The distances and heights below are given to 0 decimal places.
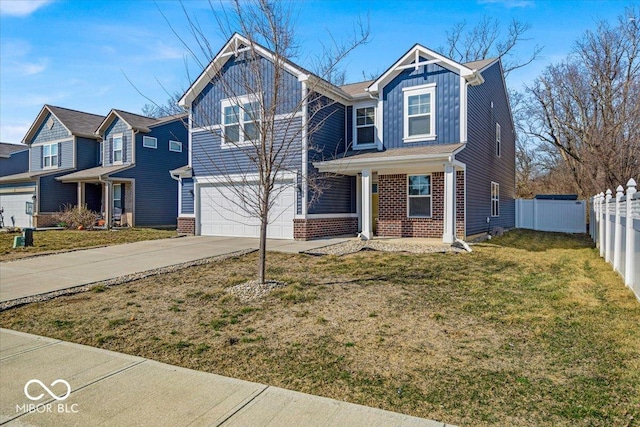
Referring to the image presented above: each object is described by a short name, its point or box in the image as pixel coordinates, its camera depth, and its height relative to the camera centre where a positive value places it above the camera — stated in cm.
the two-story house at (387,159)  1336 +176
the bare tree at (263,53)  681 +283
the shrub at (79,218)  2139 -45
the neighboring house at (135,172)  2286 +220
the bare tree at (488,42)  2752 +1232
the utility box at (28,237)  1391 -93
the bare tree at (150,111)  4029 +998
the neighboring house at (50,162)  2398 +306
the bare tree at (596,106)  1997 +646
